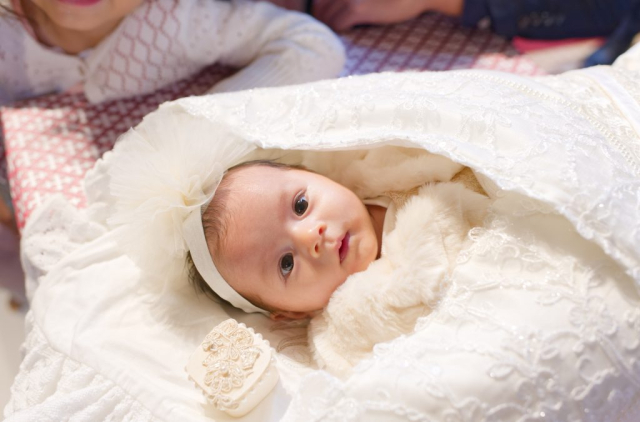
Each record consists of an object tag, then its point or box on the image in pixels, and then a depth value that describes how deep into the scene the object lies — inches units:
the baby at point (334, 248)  33.9
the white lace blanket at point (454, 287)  28.4
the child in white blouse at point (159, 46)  55.2
